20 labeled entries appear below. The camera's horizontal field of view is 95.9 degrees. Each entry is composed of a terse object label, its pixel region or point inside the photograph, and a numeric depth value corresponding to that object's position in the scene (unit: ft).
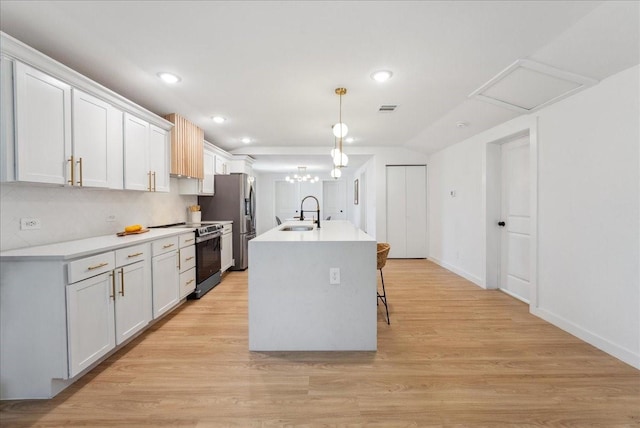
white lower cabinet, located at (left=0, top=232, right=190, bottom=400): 6.02
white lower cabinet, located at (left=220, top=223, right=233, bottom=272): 15.65
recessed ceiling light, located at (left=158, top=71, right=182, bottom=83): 8.74
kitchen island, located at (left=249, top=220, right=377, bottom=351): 7.90
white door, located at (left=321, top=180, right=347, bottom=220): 36.91
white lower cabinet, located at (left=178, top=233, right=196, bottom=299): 11.27
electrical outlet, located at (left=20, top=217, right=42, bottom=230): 7.05
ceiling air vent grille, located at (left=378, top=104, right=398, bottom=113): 11.89
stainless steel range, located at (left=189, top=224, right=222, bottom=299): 12.57
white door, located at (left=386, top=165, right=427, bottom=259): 20.66
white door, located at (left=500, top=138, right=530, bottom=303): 12.11
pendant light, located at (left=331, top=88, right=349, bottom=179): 10.18
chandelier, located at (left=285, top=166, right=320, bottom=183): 31.12
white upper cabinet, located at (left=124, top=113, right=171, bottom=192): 9.62
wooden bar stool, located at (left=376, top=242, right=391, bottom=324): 9.97
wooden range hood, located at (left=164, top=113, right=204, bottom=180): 12.51
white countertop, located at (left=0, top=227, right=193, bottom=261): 6.02
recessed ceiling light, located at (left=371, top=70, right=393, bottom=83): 8.71
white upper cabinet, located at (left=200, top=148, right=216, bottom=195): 15.89
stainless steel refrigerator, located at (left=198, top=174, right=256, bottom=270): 17.30
